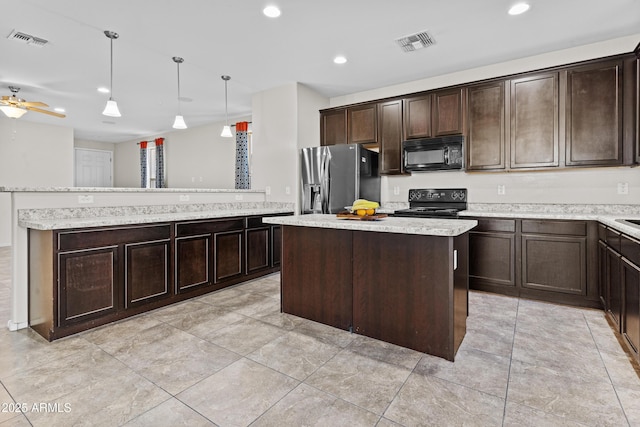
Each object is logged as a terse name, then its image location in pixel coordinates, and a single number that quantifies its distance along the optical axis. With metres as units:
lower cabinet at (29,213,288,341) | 2.41
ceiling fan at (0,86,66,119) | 4.66
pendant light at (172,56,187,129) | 3.80
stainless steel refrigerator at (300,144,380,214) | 4.24
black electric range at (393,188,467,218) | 3.81
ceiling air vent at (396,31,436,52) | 3.21
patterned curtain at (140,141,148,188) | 8.65
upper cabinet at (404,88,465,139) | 3.93
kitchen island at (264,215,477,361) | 2.07
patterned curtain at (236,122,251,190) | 6.32
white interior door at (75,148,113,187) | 8.91
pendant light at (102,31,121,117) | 3.20
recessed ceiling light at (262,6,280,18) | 2.74
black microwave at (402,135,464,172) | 3.91
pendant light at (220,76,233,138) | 4.43
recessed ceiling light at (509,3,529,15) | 2.68
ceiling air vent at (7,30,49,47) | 3.17
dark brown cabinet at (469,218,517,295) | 3.39
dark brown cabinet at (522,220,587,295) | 3.07
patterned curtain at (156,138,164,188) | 8.17
